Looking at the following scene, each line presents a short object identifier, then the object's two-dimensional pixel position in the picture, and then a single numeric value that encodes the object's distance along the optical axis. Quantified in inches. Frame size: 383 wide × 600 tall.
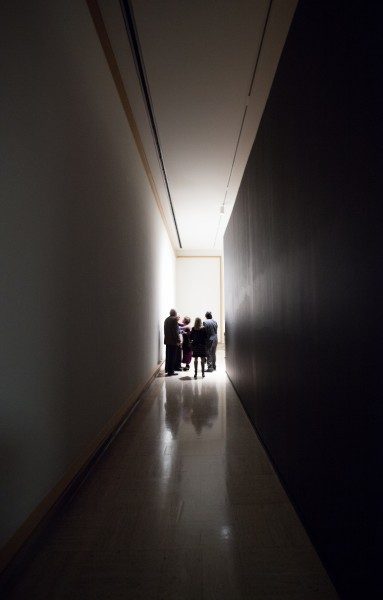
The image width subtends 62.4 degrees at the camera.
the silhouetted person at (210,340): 279.7
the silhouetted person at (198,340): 271.1
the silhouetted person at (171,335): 277.1
